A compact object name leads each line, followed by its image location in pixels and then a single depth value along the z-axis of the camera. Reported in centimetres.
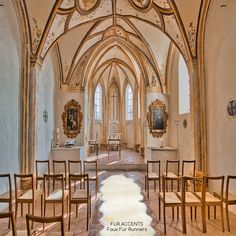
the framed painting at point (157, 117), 970
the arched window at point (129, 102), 1695
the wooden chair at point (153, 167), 871
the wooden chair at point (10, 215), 217
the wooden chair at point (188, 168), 666
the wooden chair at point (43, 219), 200
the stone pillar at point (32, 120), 618
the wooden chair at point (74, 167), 899
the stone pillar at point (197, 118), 596
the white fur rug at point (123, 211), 388
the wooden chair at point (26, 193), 420
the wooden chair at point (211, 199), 380
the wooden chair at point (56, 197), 409
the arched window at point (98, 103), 1736
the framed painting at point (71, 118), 995
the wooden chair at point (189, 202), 376
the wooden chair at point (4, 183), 492
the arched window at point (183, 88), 850
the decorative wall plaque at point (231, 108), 450
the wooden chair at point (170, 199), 391
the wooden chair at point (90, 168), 961
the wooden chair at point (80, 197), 413
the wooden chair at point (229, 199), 376
